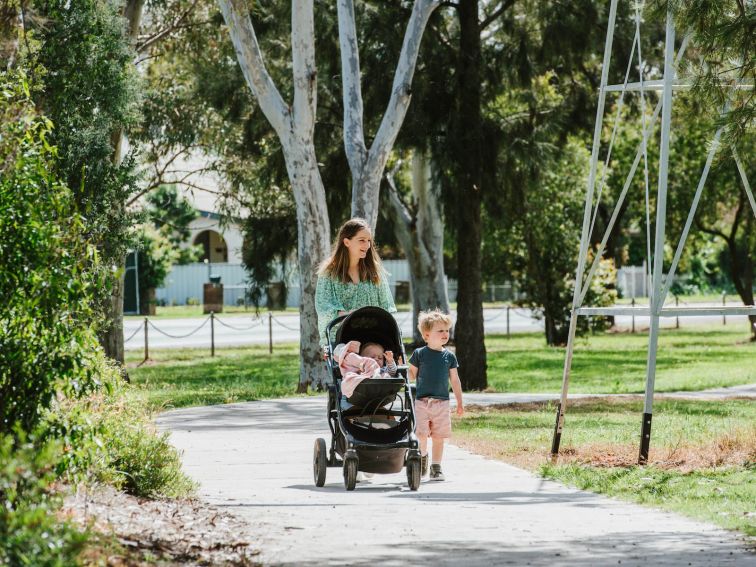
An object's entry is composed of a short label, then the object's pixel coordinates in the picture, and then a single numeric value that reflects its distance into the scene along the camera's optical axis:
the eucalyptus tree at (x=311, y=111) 34.01
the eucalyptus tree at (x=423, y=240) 56.79
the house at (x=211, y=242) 128.62
